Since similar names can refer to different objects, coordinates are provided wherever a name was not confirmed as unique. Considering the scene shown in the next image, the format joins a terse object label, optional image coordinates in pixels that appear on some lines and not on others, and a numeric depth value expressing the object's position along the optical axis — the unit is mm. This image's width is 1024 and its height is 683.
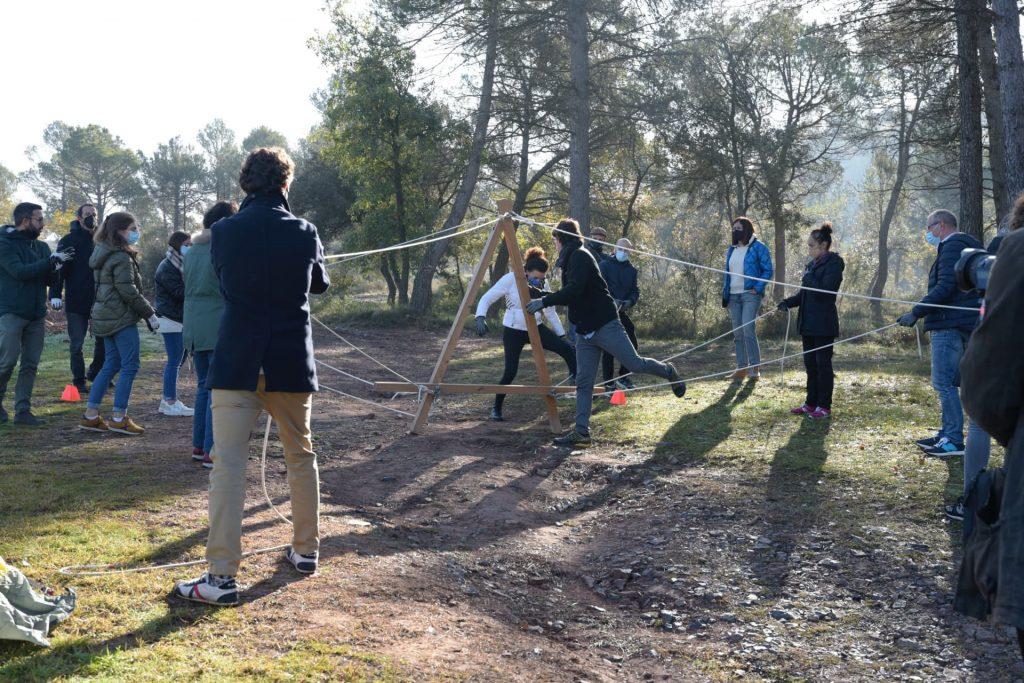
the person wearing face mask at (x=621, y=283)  10664
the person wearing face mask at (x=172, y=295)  7789
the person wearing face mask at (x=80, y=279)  9422
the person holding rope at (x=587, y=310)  7473
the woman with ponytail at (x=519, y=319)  8875
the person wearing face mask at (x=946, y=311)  6270
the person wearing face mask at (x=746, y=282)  10047
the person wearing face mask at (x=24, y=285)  7590
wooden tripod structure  8016
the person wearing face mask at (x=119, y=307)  7547
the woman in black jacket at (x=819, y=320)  8305
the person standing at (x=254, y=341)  3916
